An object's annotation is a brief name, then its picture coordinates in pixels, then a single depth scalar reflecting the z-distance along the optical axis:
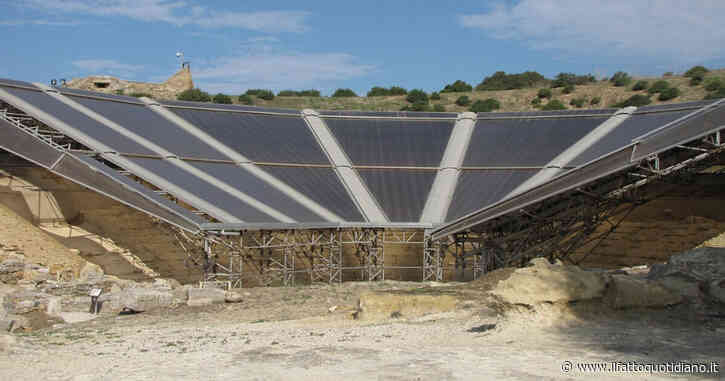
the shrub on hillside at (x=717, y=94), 58.38
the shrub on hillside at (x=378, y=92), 82.09
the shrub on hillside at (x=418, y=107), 69.81
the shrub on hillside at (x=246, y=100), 70.81
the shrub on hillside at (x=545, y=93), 70.89
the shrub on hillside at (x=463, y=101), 72.38
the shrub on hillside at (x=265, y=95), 75.94
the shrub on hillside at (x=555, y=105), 66.44
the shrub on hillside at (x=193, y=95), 67.06
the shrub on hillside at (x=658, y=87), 64.94
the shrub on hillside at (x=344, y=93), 81.94
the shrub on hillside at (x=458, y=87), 82.75
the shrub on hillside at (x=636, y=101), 63.39
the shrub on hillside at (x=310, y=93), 83.38
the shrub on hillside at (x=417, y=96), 73.19
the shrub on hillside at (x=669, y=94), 62.75
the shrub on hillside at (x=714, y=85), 61.66
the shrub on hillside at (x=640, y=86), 67.88
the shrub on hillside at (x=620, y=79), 71.19
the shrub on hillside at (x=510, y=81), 88.56
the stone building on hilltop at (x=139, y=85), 65.62
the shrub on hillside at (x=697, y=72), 69.94
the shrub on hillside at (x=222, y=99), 70.50
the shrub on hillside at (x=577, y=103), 68.00
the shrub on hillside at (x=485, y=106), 68.94
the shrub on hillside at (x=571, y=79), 76.15
